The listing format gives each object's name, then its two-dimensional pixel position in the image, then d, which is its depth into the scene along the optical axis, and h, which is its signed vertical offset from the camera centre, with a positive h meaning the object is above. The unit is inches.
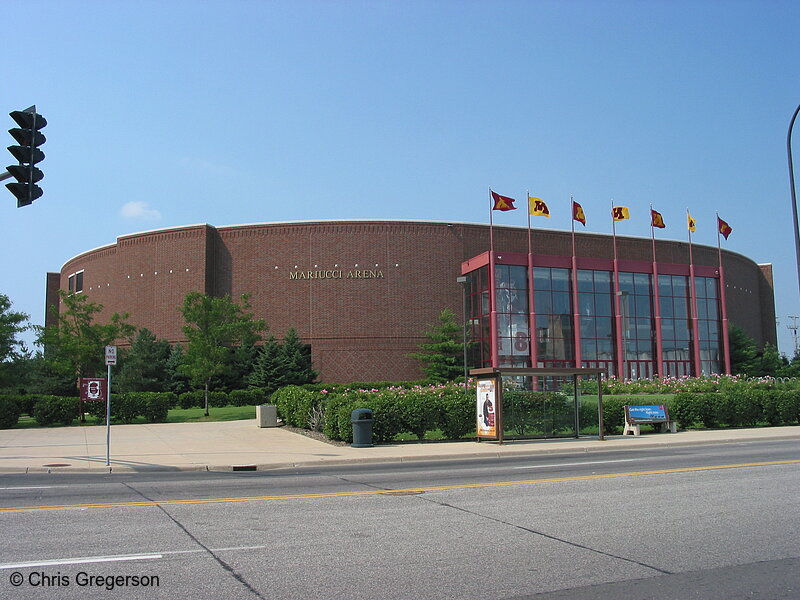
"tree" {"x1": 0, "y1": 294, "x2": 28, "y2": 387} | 1241.4 +90.0
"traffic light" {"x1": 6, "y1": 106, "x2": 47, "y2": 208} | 494.9 +159.9
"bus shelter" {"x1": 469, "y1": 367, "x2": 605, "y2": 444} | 845.2 -32.9
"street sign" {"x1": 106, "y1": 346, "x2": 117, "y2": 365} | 671.1 +28.1
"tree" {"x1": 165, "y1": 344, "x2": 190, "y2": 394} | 1925.4 +19.1
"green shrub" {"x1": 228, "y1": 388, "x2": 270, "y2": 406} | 1769.2 -36.8
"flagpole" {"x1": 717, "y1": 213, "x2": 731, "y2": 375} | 2140.7 +121.5
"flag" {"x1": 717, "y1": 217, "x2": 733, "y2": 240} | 2108.8 +425.3
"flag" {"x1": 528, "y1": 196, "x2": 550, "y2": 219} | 1836.9 +431.5
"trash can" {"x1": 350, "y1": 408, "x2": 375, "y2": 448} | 798.5 -51.9
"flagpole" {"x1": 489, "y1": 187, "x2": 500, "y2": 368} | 1866.4 +150.4
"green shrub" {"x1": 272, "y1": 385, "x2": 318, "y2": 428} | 1012.5 -32.9
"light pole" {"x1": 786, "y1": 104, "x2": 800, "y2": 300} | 799.7 +182.0
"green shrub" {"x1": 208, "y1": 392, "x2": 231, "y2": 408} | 1738.7 -39.9
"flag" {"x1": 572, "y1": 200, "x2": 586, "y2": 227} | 1959.9 +440.1
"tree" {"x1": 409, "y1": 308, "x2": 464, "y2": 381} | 1925.4 +74.1
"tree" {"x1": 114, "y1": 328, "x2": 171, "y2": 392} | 1764.3 +47.0
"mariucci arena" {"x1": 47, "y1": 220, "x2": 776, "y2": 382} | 1966.0 +246.5
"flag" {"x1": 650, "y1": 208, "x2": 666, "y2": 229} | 2080.5 +447.8
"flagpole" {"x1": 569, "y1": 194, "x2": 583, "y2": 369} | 1966.0 +148.0
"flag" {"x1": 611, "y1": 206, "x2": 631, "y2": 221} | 2025.1 +455.3
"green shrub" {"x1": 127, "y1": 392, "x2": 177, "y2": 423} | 1242.0 -36.6
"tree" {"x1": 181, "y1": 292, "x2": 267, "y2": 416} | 1443.2 +102.4
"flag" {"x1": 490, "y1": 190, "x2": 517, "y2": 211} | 1796.3 +433.1
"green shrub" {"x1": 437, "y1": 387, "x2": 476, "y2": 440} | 890.1 -45.9
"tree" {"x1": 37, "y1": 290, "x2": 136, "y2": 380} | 1301.7 +80.1
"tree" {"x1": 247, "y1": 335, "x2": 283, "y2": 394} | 1855.6 +27.7
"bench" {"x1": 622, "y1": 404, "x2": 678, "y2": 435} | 993.5 -57.0
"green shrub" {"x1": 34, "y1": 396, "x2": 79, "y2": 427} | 1168.2 -40.5
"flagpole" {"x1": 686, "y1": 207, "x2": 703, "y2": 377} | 2098.9 +127.9
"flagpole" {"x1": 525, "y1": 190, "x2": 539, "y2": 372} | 1919.3 +114.5
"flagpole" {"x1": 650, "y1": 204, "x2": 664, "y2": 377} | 2060.8 +106.1
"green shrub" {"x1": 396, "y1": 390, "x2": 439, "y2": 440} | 863.1 -38.2
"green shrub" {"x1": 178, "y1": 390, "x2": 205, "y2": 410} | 1695.4 -38.1
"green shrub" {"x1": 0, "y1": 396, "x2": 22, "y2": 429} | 1151.6 -41.7
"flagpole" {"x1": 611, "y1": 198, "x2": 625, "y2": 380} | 2003.0 +87.3
